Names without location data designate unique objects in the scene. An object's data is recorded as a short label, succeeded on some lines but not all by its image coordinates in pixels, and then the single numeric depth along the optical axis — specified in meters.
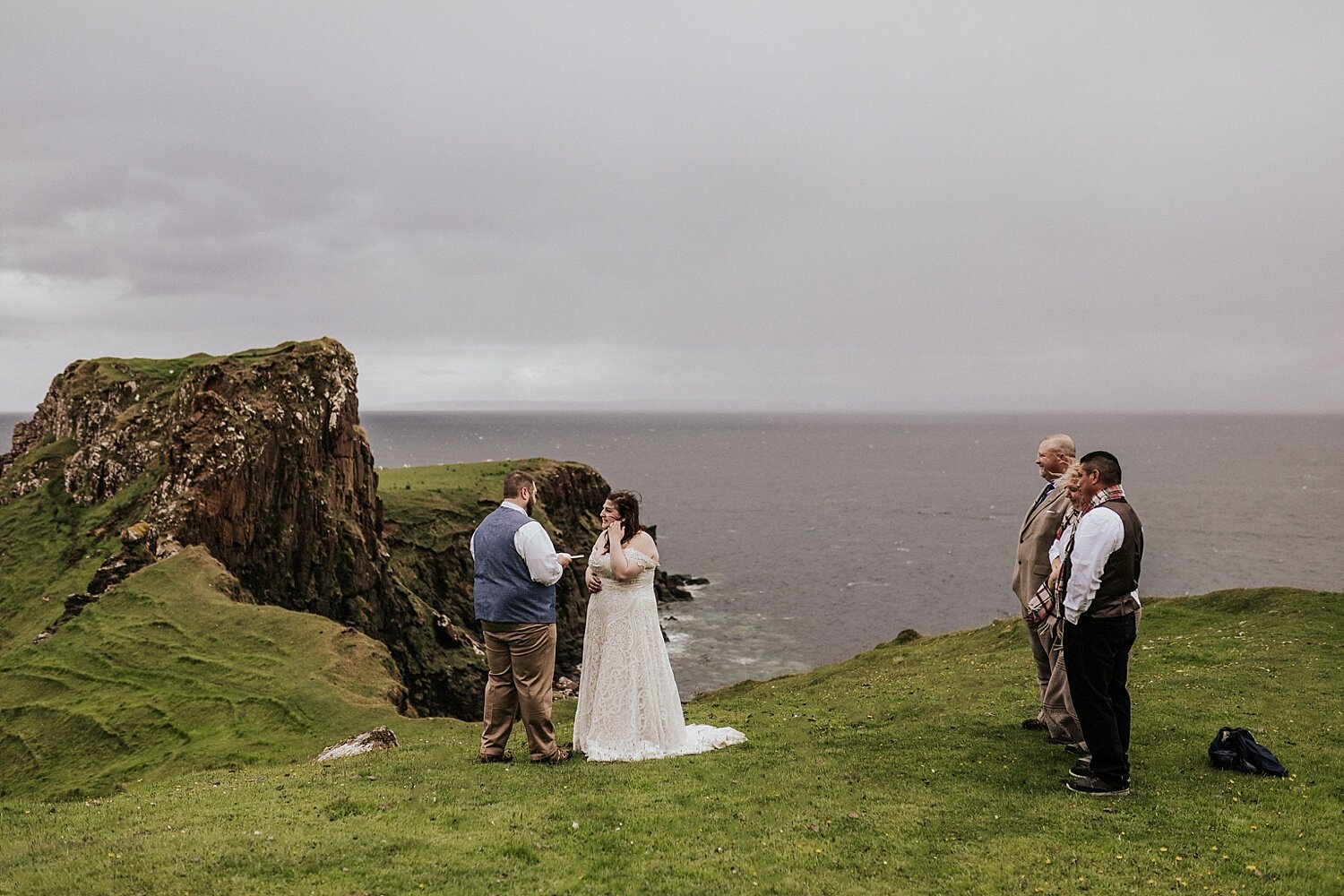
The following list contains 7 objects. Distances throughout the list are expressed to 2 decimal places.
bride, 14.81
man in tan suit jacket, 14.12
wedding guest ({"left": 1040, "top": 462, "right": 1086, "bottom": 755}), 13.18
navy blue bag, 13.06
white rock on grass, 21.00
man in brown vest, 11.90
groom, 14.28
